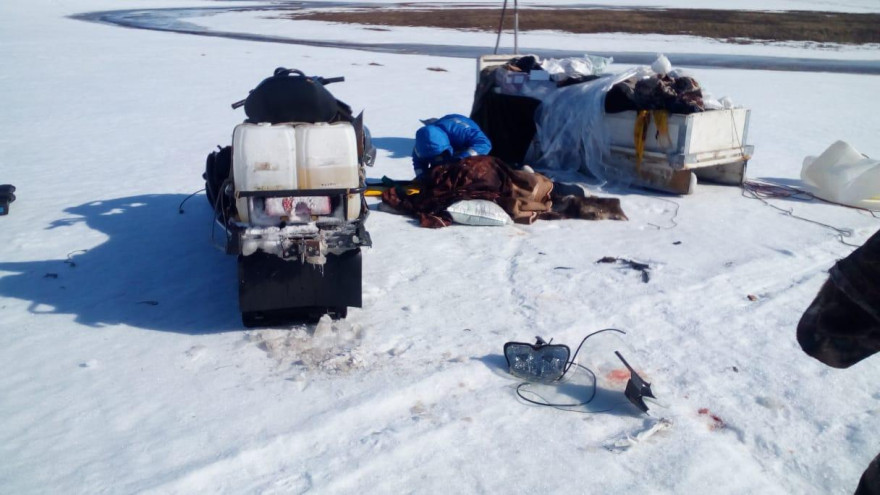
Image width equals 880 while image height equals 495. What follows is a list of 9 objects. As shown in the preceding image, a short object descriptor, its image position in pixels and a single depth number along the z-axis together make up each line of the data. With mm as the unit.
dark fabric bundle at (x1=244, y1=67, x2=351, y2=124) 4715
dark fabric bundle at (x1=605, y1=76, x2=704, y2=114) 7469
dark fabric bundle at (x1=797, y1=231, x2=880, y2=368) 1785
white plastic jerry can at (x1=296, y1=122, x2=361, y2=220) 4301
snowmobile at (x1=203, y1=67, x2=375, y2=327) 4250
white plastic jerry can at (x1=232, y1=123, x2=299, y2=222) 4230
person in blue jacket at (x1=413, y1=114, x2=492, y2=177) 7391
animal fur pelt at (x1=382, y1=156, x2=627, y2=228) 6809
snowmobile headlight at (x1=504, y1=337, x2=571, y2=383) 4082
